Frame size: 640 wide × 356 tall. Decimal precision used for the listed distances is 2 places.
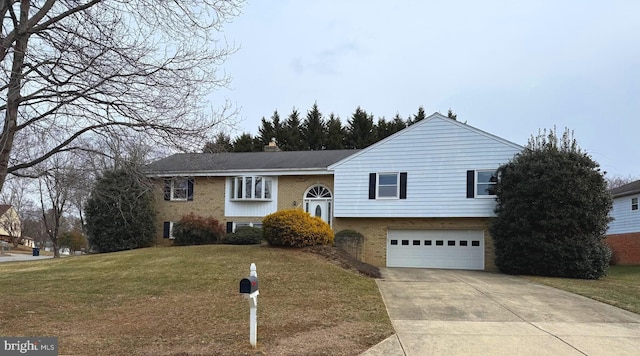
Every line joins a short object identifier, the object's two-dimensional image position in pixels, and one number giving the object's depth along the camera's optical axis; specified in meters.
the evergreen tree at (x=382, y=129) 45.76
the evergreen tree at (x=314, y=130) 46.59
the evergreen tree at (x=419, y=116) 46.69
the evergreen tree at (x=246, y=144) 47.06
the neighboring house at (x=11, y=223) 63.46
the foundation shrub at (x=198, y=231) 24.47
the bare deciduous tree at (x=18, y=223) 60.81
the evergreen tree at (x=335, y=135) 45.78
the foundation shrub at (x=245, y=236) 22.36
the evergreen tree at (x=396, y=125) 45.72
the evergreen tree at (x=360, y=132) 45.88
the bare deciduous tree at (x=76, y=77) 8.80
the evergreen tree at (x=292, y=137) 46.59
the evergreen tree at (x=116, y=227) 25.41
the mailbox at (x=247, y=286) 7.12
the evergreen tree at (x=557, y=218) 18.16
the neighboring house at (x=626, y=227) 29.50
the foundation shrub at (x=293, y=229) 18.36
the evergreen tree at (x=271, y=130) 47.72
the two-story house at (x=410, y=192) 21.80
